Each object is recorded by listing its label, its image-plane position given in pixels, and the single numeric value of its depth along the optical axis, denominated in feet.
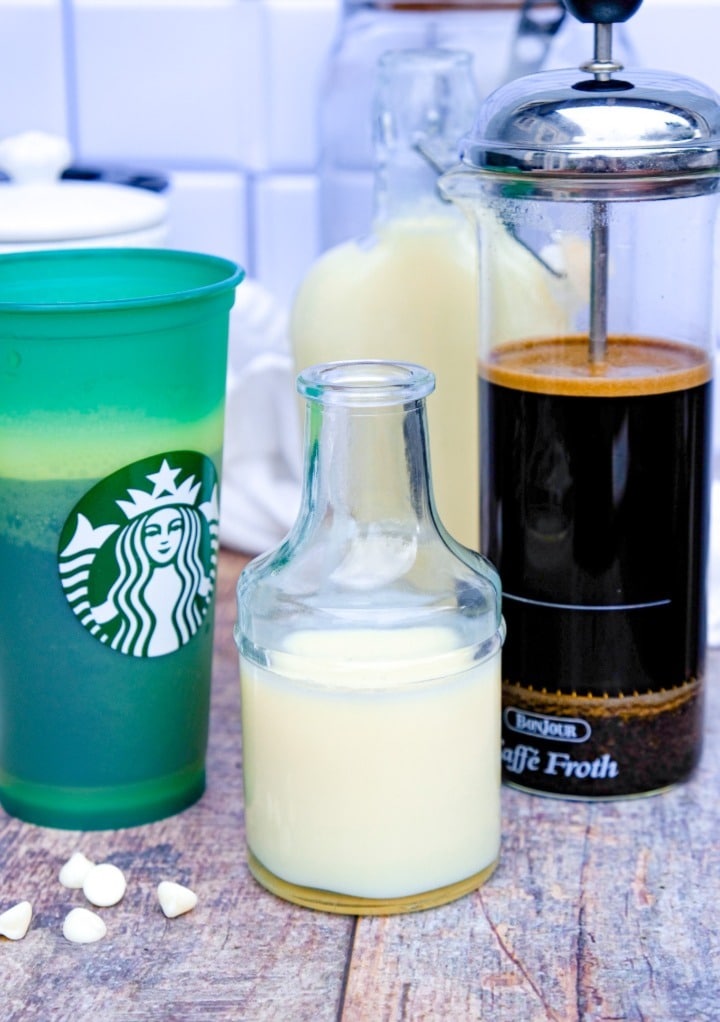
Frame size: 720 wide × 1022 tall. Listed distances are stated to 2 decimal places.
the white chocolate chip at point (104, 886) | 2.55
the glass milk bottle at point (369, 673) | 2.49
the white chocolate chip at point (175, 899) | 2.53
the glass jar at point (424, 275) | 2.97
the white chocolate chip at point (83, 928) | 2.49
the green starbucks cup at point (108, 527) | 2.55
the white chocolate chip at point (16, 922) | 2.50
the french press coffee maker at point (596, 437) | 2.60
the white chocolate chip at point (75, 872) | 2.59
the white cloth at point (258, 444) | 3.36
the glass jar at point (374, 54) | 3.29
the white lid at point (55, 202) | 2.93
